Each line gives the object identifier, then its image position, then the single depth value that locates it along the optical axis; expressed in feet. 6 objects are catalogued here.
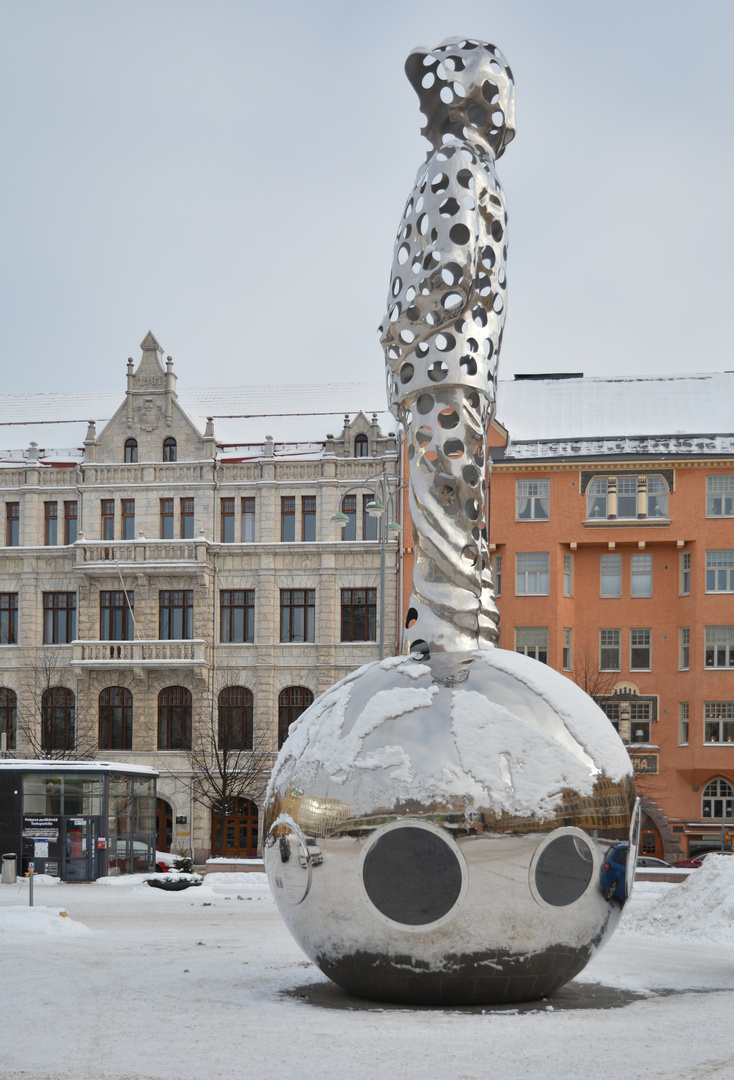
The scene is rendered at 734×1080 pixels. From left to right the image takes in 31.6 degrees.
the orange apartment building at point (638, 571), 147.23
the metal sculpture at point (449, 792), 28.58
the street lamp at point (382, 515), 95.35
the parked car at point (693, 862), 131.34
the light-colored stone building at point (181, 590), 157.17
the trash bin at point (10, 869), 93.88
